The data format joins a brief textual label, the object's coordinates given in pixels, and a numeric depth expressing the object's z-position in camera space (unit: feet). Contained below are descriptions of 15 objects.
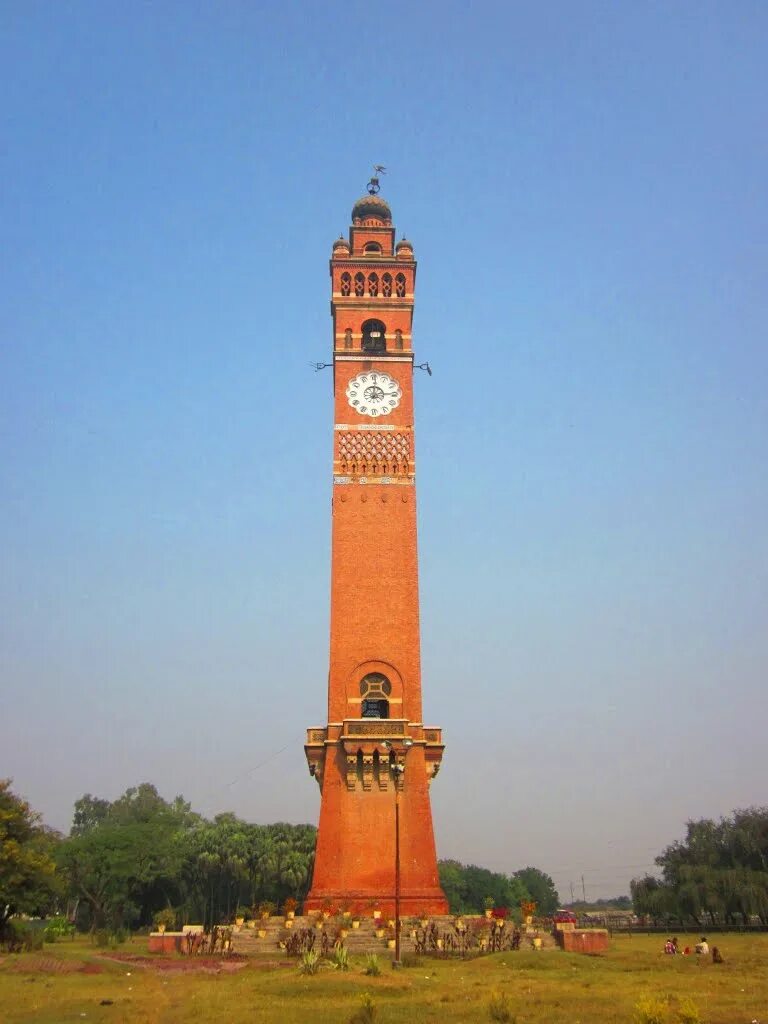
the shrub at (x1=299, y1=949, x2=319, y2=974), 70.13
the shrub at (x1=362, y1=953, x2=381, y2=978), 69.26
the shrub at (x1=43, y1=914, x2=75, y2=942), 149.16
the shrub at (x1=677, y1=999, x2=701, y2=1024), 38.45
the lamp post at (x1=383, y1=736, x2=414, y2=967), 79.97
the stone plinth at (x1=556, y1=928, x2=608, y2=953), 94.27
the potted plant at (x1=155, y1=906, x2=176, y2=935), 114.67
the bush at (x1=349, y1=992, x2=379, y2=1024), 45.21
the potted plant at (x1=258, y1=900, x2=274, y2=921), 101.95
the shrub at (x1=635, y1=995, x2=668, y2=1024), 38.44
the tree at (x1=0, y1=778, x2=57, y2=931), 101.60
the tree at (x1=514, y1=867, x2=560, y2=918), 354.23
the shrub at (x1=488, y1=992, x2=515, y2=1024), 46.88
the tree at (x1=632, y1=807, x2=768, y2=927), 144.66
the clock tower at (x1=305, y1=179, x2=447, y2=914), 107.55
